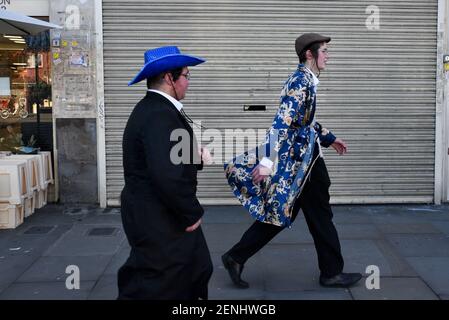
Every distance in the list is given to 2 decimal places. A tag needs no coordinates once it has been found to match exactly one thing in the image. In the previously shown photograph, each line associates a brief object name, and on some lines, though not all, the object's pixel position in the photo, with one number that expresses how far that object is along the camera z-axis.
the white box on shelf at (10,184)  6.80
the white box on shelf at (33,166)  7.34
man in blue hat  3.11
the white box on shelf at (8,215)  6.83
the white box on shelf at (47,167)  7.82
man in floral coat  4.47
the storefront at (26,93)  7.98
